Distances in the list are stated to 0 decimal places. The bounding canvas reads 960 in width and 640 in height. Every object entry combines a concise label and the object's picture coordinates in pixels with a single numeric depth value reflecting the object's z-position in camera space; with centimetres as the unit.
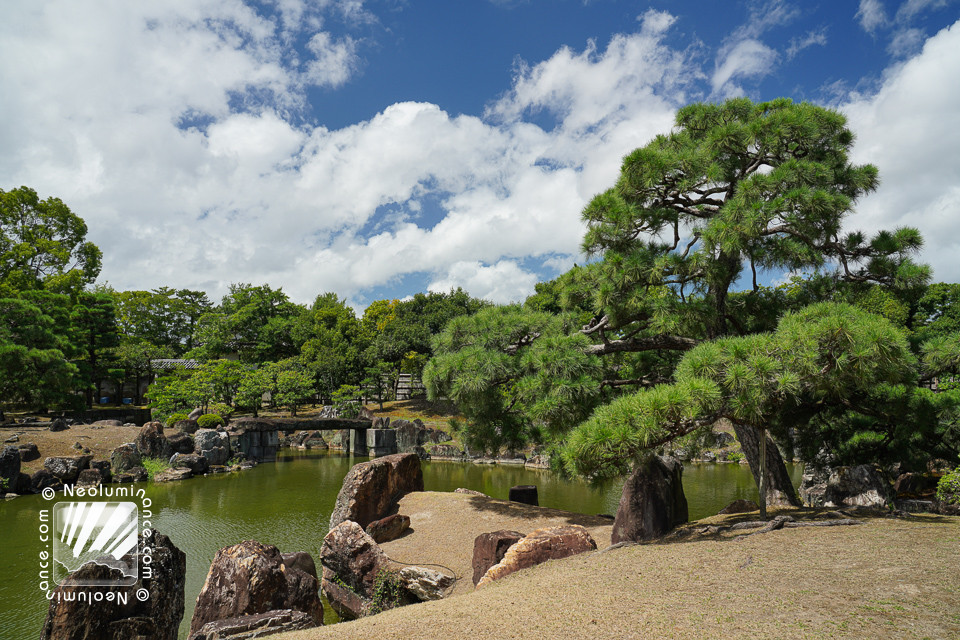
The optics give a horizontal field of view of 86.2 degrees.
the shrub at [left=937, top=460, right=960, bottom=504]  488
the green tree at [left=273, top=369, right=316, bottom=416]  2864
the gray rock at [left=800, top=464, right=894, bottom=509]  814
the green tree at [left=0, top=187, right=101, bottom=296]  2622
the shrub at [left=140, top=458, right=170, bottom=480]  1667
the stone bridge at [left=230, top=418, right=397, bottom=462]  2144
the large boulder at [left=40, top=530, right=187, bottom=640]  405
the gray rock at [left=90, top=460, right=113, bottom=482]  1505
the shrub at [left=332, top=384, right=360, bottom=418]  2803
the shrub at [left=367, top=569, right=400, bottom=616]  612
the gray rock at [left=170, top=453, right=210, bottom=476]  1764
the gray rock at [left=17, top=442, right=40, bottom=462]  1548
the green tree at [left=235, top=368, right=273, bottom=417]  2659
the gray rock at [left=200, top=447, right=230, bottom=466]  1902
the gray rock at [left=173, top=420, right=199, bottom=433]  2080
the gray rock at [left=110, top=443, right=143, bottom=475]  1608
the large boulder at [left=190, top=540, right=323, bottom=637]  506
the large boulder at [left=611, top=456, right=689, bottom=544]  589
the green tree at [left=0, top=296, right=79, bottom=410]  1906
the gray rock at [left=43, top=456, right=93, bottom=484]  1452
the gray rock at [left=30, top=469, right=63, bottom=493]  1397
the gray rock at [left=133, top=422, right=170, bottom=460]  1742
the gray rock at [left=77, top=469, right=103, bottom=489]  1437
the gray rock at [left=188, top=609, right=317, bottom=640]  412
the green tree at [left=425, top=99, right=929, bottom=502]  666
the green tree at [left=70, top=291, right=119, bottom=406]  2619
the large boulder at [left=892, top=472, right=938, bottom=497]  883
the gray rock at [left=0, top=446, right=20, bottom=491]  1362
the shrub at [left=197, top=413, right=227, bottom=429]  2177
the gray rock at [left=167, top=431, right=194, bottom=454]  1838
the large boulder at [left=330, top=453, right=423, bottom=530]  892
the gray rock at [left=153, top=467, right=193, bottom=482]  1645
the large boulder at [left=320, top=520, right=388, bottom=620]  659
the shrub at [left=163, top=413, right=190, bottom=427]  2283
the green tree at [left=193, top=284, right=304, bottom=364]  3588
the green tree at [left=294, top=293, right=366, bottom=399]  3294
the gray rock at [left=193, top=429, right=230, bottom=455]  1906
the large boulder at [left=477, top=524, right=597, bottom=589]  557
